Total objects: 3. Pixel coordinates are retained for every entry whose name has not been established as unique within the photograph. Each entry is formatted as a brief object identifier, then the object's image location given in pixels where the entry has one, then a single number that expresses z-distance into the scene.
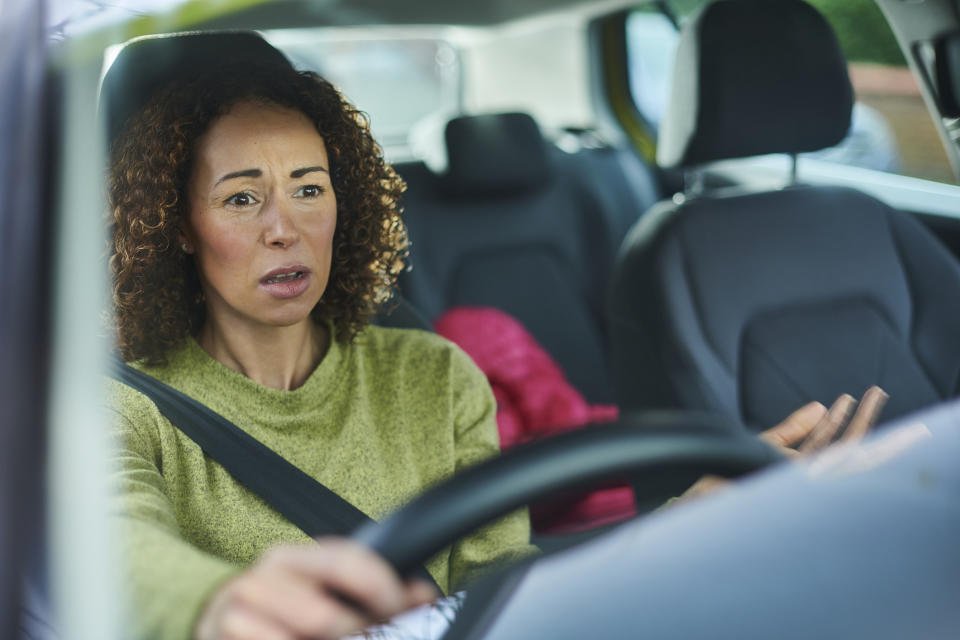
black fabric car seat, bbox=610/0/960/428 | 1.47
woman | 0.92
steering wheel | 0.58
